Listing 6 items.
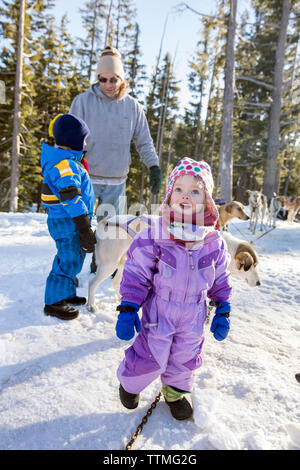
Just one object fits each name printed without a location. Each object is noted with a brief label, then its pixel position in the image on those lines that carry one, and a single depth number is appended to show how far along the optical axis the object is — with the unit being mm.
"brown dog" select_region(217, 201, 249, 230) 6566
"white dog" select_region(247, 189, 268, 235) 9878
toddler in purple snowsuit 1649
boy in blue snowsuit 2467
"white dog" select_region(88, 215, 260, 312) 2939
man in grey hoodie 3521
